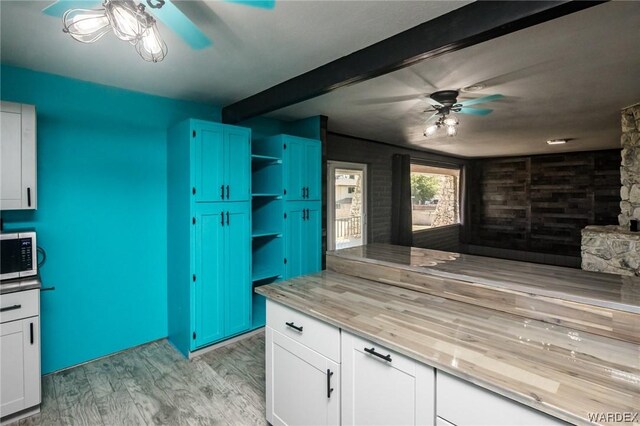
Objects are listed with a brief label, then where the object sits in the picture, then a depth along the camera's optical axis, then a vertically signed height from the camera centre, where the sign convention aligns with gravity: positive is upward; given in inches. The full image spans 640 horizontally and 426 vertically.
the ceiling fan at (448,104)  112.4 +39.7
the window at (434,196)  275.1 +12.7
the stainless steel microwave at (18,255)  79.2 -11.5
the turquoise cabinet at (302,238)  135.3 -12.5
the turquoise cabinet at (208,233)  107.4 -8.3
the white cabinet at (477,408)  37.2 -24.8
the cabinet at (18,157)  79.6 +13.6
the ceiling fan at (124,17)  49.9 +31.0
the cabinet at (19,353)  75.8 -34.9
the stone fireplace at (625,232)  125.9 -9.3
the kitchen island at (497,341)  36.5 -20.4
